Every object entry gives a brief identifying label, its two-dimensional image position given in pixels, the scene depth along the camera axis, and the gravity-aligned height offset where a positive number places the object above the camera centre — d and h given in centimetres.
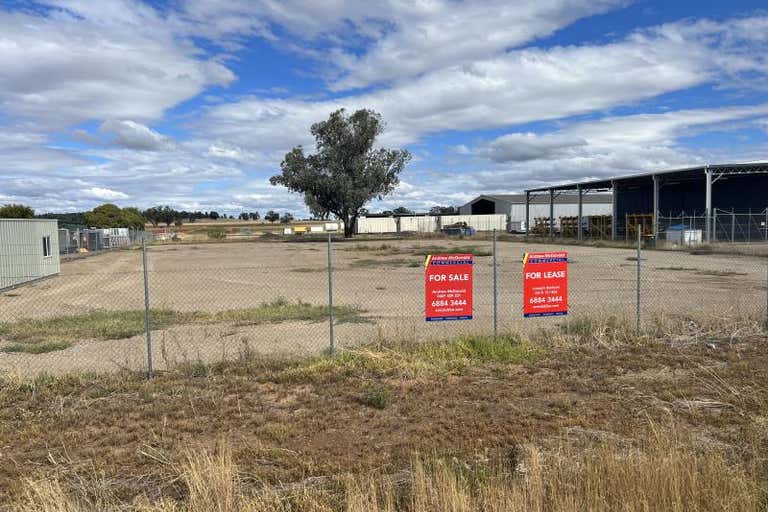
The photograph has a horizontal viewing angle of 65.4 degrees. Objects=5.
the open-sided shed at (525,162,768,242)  4316 +247
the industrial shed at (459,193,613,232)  9125 +327
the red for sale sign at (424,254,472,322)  923 -92
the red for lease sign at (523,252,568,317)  980 -95
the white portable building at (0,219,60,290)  2233 -59
